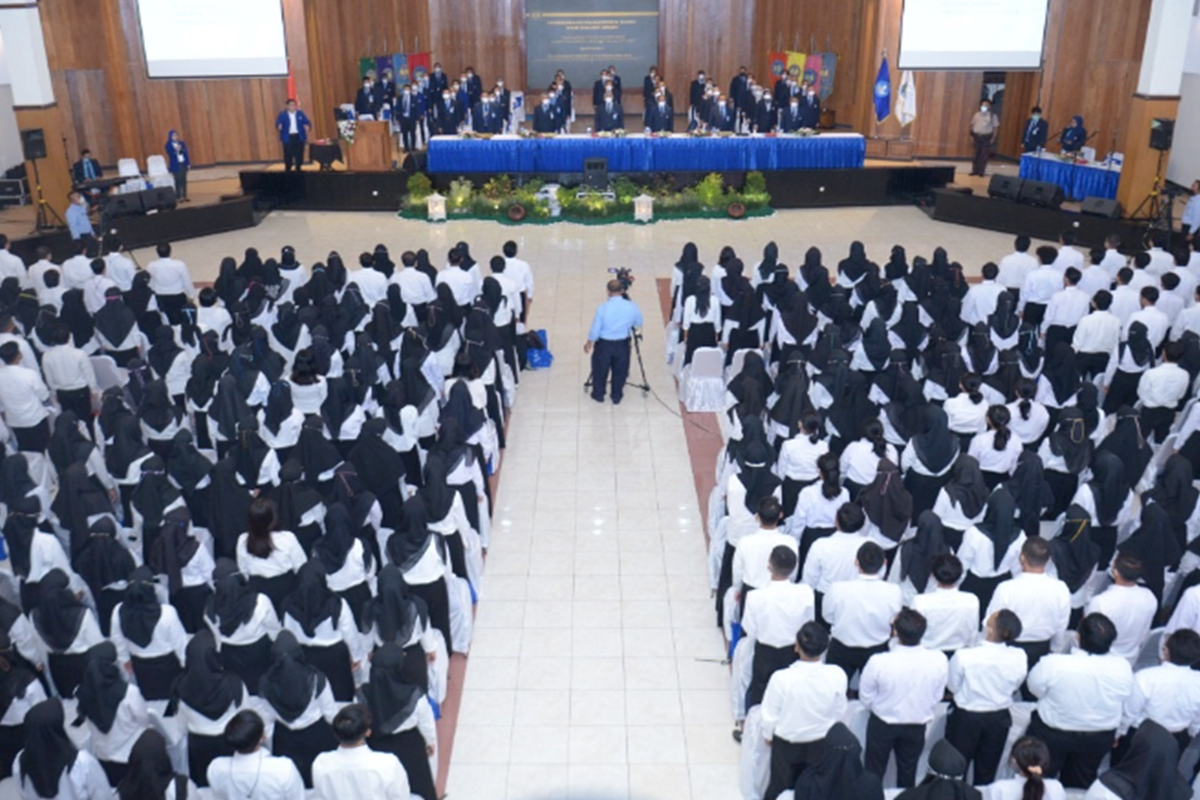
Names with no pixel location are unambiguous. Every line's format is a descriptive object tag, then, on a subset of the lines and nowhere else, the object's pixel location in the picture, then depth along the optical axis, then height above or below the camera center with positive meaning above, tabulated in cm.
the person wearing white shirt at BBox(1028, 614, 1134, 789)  598 -345
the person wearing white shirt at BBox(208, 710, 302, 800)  552 -353
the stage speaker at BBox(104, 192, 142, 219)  1900 -263
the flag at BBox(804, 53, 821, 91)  2630 -56
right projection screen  2208 +20
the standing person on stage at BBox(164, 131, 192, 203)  2105 -209
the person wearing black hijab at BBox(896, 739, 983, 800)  510 -332
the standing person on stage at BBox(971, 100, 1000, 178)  2269 -179
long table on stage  2181 -205
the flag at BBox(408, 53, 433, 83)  2583 -37
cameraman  1212 -315
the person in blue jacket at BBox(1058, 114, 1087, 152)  2128 -174
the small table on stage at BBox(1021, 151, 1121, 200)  1981 -237
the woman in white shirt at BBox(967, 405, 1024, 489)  888 -323
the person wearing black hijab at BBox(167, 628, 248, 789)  602 -352
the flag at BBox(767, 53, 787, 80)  2664 -44
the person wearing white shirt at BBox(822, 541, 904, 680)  664 -335
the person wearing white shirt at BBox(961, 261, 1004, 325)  1255 -283
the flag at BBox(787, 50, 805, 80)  2630 -45
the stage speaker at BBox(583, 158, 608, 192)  2138 -240
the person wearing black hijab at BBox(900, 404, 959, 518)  887 -328
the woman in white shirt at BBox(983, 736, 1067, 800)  516 -331
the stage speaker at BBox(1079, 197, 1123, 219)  1855 -270
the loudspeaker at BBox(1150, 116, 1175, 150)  1794 -143
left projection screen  2267 +27
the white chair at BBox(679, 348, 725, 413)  1214 -364
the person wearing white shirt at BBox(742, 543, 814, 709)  667 -337
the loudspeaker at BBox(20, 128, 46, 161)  1808 -149
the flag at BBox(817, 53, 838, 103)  2667 -58
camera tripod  1262 -382
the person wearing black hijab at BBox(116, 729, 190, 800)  557 -359
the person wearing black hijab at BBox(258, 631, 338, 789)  604 -359
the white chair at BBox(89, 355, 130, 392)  1166 -332
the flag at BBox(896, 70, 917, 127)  2361 -114
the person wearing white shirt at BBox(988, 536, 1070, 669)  666 -326
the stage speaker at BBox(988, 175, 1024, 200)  2017 -254
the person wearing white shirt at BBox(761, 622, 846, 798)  600 -353
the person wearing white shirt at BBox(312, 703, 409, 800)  551 -353
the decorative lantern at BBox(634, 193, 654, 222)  2098 -299
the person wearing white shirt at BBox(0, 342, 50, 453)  1029 -323
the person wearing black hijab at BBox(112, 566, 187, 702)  662 -351
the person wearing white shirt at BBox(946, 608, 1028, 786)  610 -352
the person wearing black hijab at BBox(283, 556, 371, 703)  670 -353
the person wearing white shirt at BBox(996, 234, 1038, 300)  1404 -280
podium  2203 -195
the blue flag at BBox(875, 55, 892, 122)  2353 -104
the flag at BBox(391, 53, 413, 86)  2594 -48
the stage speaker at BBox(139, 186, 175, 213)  1967 -261
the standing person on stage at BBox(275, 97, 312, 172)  2184 -160
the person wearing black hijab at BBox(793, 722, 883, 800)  527 -341
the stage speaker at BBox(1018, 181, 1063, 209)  1945 -260
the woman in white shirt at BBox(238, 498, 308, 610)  724 -327
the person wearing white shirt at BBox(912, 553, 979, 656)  654 -328
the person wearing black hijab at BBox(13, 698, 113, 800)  564 -364
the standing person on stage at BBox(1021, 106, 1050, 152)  2138 -166
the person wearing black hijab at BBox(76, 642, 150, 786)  600 -354
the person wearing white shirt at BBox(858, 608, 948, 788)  605 -349
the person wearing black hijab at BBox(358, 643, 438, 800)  597 -363
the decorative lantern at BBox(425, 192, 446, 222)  2106 -295
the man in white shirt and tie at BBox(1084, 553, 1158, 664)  665 -329
